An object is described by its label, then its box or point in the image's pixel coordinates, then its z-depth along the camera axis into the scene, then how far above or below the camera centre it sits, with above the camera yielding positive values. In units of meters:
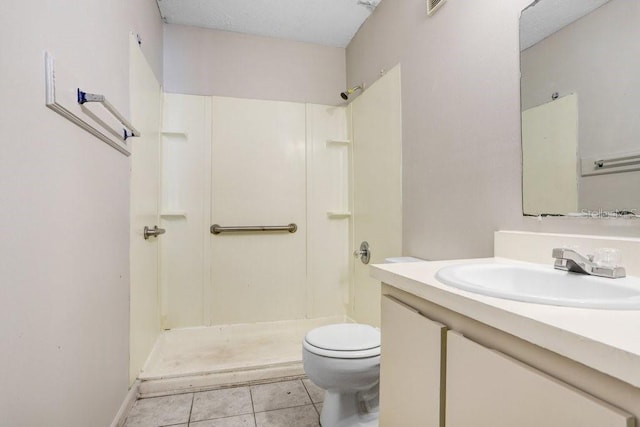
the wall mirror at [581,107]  0.86 +0.31
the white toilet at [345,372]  1.32 -0.64
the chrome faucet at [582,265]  0.79 -0.13
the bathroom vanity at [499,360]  0.42 -0.24
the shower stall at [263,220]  2.11 -0.04
